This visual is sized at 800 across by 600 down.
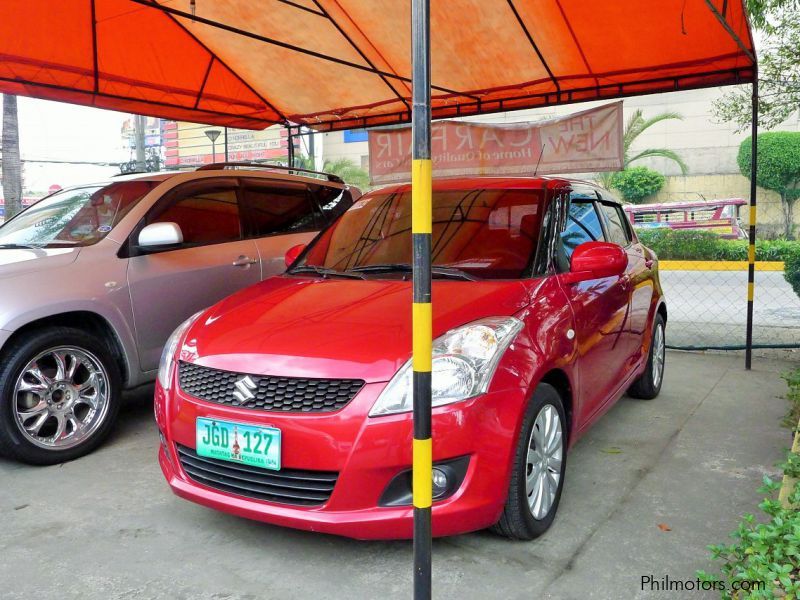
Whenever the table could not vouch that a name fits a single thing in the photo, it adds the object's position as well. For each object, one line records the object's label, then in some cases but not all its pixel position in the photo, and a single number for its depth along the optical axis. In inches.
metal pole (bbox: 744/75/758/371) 236.7
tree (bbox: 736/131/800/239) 1043.9
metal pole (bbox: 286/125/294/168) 332.1
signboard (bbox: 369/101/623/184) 285.7
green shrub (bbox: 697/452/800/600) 67.5
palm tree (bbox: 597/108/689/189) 986.1
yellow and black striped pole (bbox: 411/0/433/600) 71.8
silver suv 146.7
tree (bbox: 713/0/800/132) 437.8
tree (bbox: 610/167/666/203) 1178.0
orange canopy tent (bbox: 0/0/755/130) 220.1
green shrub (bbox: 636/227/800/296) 745.6
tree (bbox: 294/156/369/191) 1263.5
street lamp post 652.8
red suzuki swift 98.0
